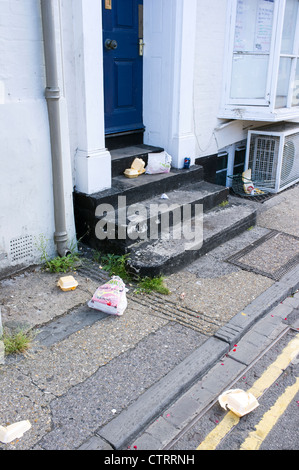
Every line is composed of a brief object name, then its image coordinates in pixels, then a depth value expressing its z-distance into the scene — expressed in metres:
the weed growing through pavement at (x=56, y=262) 4.56
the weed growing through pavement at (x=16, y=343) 3.30
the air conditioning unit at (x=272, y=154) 7.46
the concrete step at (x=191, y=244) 4.42
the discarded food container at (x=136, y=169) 5.68
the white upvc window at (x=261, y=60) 6.67
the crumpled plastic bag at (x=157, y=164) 5.89
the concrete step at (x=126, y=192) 4.97
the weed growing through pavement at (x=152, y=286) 4.25
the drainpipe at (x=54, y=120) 4.05
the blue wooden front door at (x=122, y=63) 5.46
